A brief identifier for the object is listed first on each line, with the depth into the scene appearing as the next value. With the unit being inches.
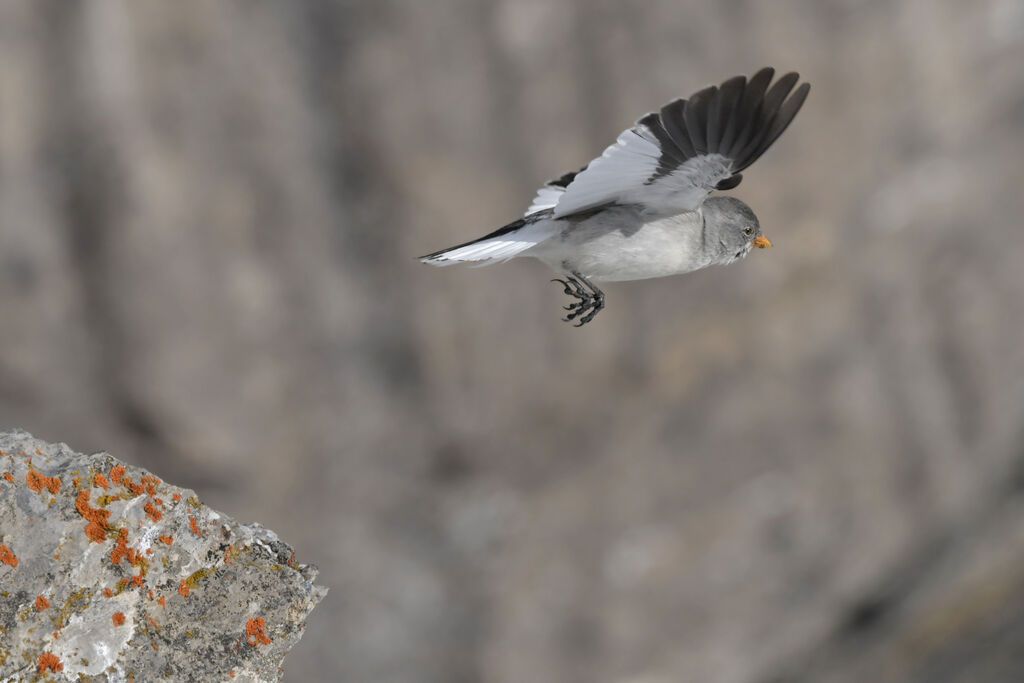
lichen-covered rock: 285.0
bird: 366.6
